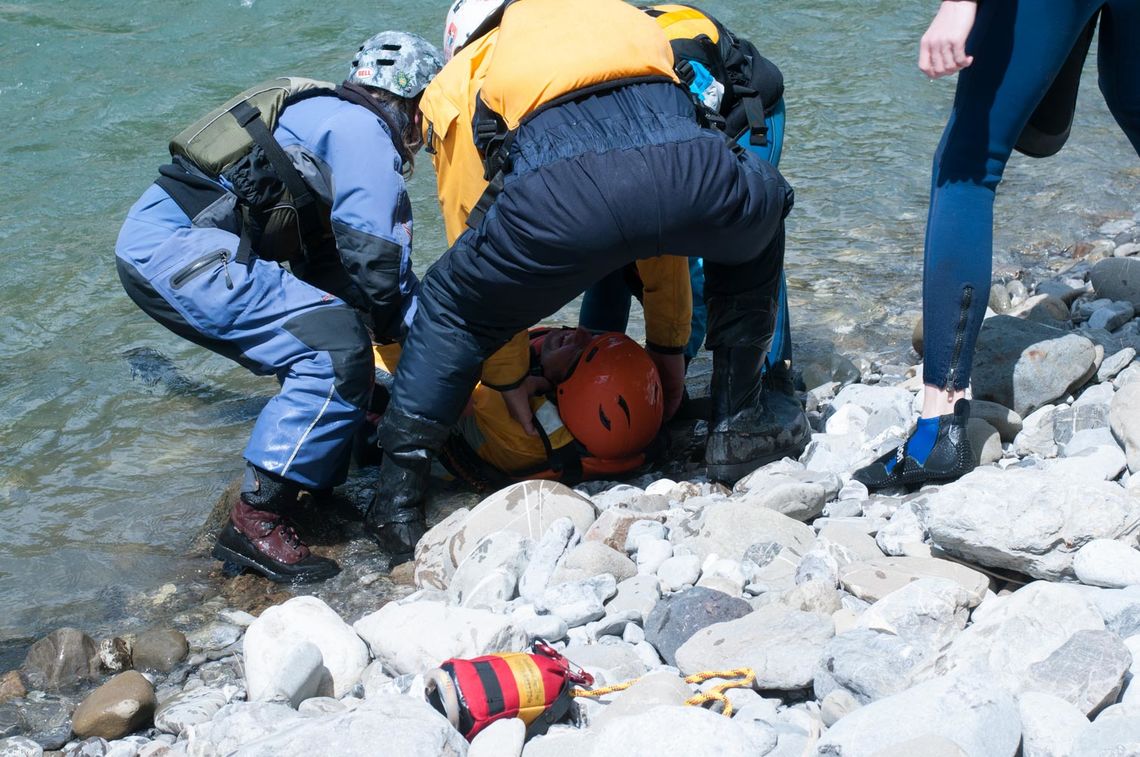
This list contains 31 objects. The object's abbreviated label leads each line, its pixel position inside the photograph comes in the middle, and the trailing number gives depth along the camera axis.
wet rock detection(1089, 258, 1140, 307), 5.29
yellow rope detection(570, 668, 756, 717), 2.80
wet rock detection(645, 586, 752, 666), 3.18
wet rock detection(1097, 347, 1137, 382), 4.45
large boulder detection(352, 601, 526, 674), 3.14
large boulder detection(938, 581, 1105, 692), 2.64
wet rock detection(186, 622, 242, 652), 3.97
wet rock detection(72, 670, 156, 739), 3.41
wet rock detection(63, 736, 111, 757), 3.32
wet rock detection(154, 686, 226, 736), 3.34
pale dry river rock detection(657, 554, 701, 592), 3.54
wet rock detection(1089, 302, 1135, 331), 4.98
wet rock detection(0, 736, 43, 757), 3.32
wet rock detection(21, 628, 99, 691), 3.83
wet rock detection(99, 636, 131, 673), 3.88
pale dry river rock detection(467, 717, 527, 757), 2.68
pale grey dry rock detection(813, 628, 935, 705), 2.65
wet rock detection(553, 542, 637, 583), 3.63
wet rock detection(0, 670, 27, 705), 3.75
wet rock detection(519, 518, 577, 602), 3.67
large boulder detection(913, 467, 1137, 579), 3.11
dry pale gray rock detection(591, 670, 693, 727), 2.77
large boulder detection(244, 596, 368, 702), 3.26
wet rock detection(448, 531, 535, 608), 3.65
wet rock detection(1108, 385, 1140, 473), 3.66
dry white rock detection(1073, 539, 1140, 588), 2.98
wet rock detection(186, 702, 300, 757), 2.98
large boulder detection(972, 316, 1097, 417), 4.38
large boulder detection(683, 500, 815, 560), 3.62
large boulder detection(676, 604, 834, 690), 2.82
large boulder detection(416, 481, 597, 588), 4.02
